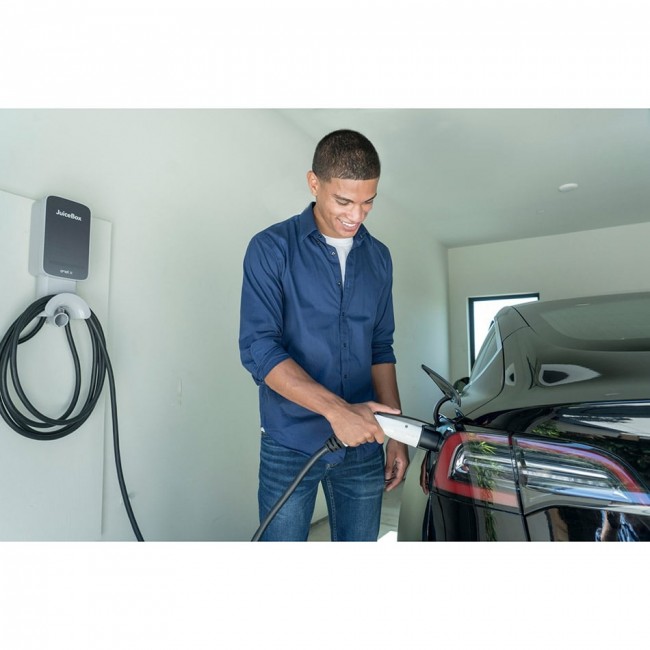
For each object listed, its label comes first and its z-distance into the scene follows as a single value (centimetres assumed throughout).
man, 114
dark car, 67
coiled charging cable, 130
